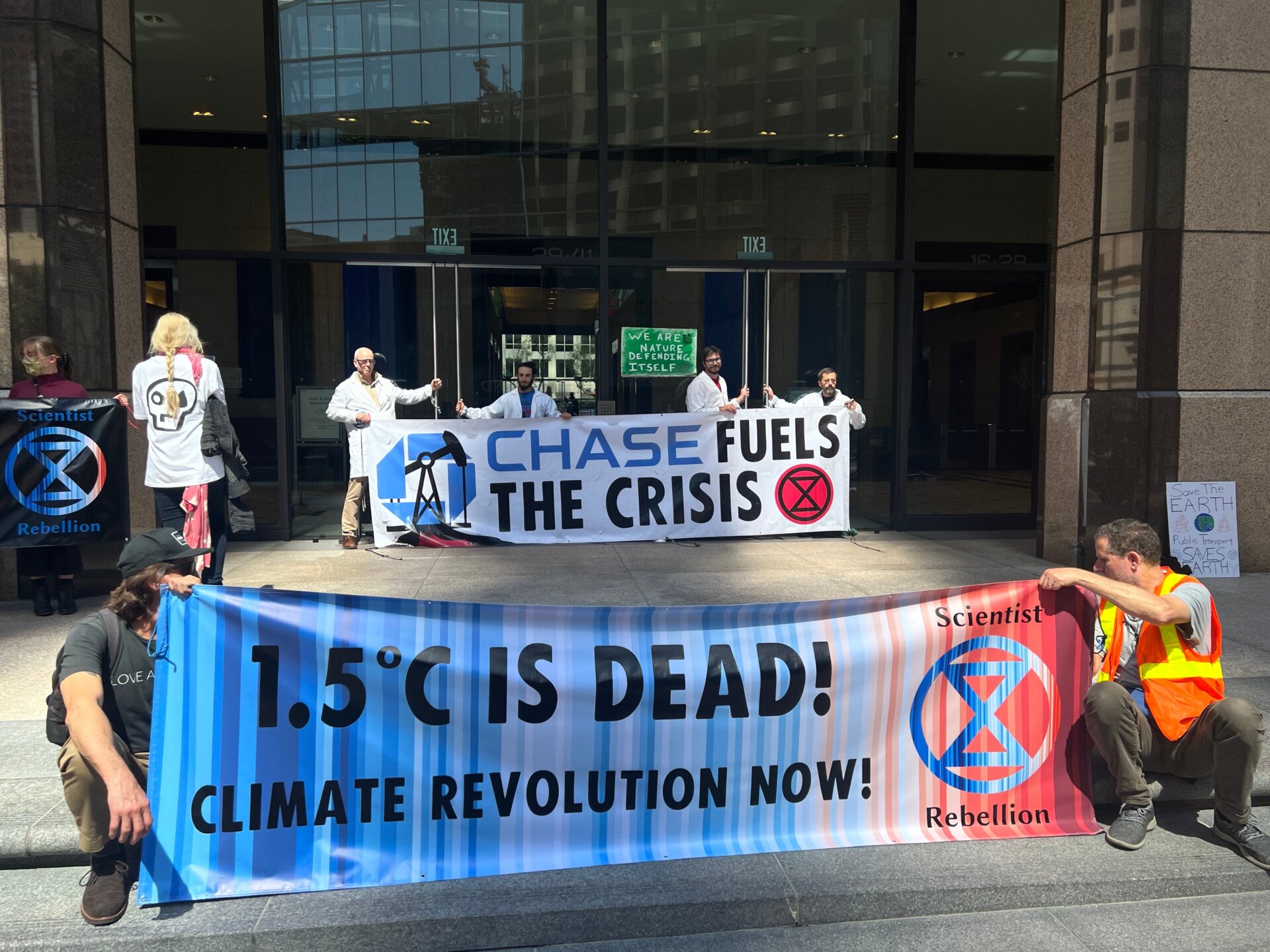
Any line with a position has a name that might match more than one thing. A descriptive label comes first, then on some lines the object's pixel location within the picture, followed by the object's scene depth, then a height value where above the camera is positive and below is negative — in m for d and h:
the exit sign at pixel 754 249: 11.57 +1.90
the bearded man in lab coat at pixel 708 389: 10.24 +0.17
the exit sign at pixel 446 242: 11.07 +1.87
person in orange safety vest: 3.58 -1.14
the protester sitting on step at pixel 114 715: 2.93 -1.01
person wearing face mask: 6.71 +0.07
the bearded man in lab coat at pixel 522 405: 10.23 +0.00
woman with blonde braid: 6.42 -0.08
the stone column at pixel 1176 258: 8.11 +1.25
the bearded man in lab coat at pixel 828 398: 9.77 +0.07
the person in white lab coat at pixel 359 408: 9.16 -0.04
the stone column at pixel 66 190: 7.04 +1.61
